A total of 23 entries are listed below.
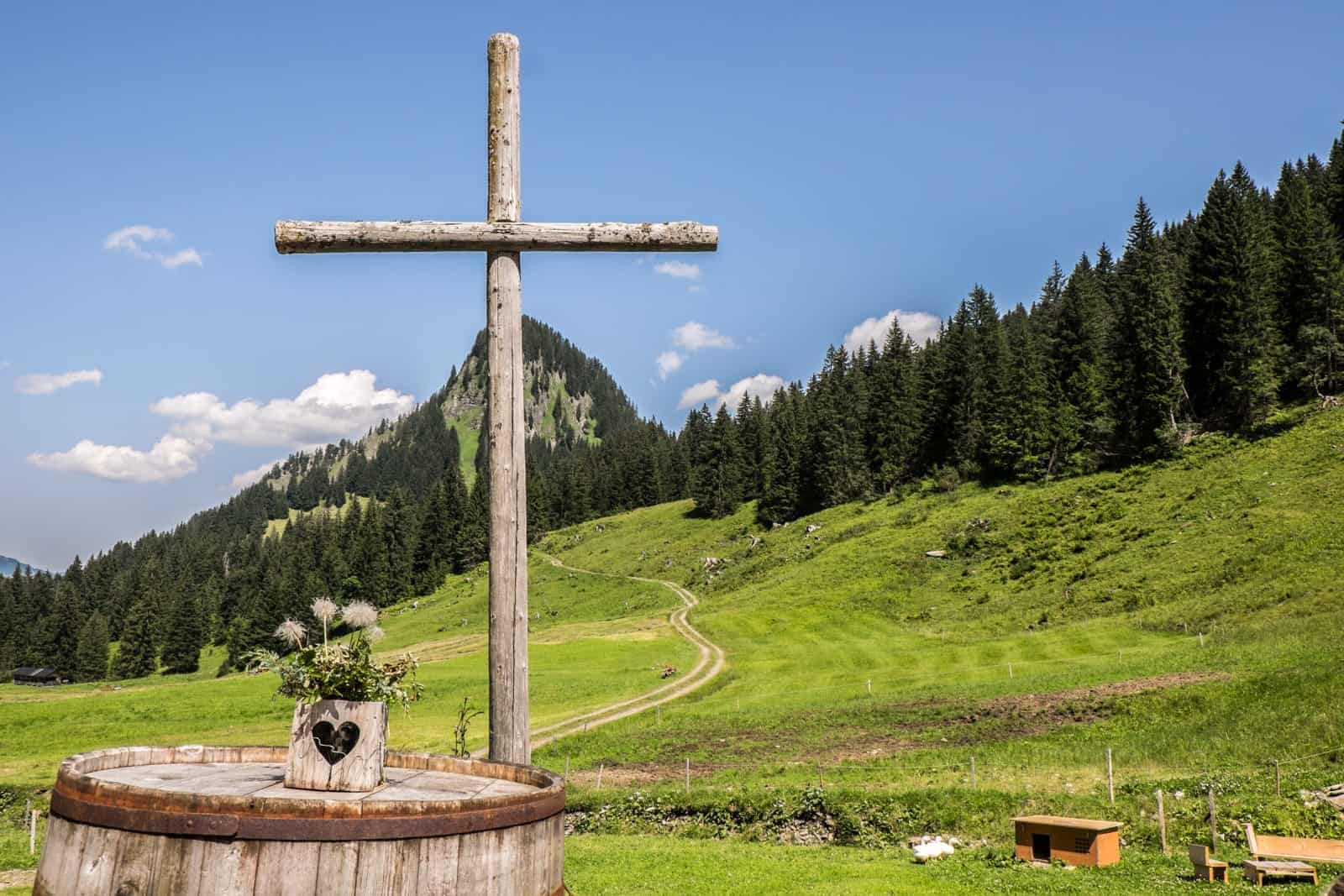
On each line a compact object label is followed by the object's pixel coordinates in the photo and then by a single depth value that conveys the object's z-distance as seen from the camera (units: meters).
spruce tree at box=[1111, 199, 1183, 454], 74.56
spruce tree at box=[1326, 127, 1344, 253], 84.92
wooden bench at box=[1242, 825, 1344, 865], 13.88
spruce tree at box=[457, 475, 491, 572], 132.00
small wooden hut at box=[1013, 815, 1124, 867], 15.20
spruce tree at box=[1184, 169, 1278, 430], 70.12
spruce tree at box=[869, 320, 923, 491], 97.38
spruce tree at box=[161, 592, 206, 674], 117.81
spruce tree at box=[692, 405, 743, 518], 118.81
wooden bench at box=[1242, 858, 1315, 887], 13.54
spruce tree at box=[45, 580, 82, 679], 131.62
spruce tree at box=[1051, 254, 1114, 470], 79.81
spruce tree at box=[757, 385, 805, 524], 105.94
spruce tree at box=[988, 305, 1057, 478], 81.38
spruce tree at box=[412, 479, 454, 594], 134.38
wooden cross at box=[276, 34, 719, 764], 7.63
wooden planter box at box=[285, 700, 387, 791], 5.96
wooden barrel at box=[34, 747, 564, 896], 4.79
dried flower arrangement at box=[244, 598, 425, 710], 6.23
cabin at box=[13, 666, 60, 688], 119.44
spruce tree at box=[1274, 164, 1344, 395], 68.88
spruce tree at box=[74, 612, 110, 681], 124.06
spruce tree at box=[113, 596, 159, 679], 121.44
